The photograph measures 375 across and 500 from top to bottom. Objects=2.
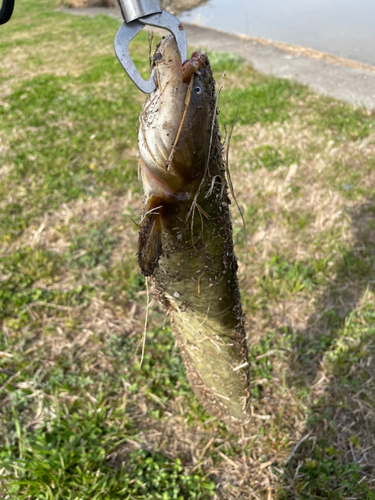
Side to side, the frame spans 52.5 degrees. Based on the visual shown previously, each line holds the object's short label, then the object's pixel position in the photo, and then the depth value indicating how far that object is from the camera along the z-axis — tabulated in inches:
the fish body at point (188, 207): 9.2
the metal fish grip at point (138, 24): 9.7
